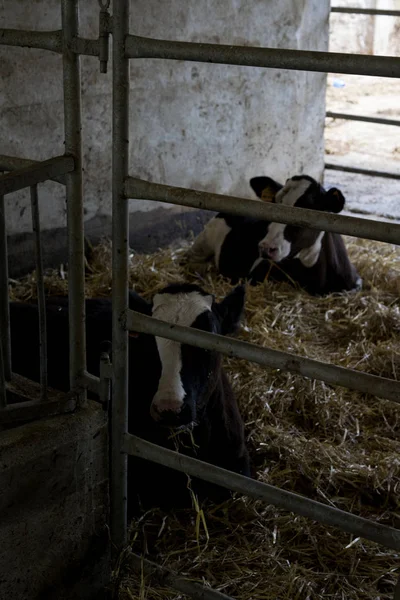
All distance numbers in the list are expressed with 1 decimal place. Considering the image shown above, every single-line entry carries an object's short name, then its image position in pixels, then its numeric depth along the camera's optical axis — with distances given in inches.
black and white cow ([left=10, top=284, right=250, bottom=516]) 118.6
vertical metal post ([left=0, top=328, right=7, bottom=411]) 84.3
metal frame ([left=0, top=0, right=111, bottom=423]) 82.6
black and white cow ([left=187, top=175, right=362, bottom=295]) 214.7
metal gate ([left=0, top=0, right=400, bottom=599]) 76.1
